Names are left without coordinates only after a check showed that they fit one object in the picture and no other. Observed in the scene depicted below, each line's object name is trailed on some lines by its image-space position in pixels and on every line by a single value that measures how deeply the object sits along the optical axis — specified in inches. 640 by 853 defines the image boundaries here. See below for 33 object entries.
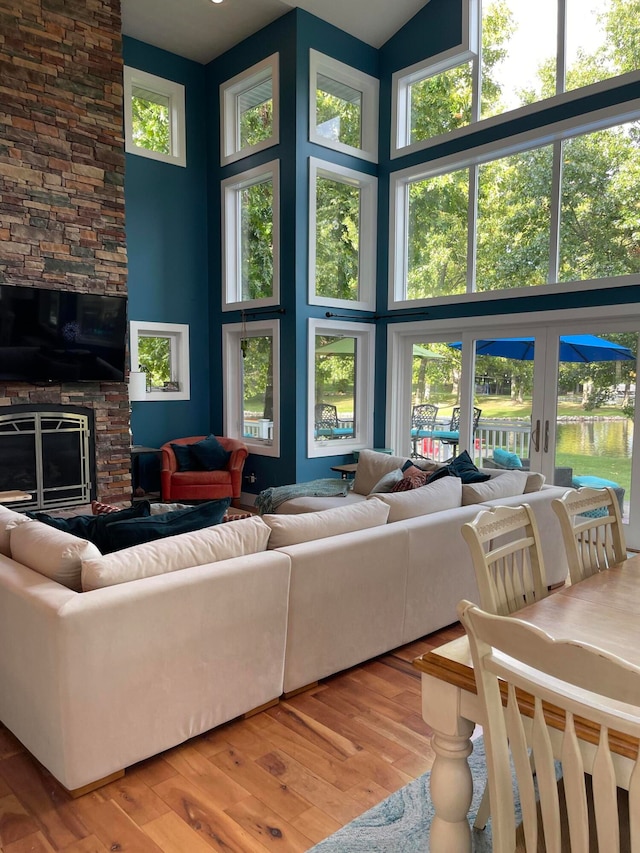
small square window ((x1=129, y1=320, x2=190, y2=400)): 285.1
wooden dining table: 55.4
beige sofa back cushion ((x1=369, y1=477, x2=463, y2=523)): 128.1
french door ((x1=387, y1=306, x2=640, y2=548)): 208.1
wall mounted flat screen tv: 222.7
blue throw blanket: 200.5
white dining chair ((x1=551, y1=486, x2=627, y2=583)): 89.7
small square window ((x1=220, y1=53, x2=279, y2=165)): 266.7
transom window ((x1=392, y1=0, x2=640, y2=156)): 208.1
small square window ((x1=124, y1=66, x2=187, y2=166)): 271.3
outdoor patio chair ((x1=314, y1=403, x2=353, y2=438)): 277.7
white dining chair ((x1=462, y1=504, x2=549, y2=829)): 75.5
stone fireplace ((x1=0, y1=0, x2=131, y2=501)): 218.2
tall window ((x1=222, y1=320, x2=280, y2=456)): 276.2
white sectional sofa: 80.4
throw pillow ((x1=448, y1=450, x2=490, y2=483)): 164.7
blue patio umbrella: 210.1
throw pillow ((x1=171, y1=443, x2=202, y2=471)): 270.2
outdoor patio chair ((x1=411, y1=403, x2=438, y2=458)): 274.8
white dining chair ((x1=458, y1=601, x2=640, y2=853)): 37.5
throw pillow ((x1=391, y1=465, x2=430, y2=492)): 163.9
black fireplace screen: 228.9
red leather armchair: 260.5
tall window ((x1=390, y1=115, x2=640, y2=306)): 208.2
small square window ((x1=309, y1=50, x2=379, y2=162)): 259.1
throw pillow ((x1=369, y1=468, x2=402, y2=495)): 174.2
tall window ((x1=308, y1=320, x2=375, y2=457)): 273.3
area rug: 74.1
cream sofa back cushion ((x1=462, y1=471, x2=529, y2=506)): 146.6
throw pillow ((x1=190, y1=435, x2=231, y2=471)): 270.8
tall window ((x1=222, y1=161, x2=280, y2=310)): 278.5
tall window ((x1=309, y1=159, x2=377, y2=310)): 265.9
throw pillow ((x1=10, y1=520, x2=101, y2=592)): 87.8
